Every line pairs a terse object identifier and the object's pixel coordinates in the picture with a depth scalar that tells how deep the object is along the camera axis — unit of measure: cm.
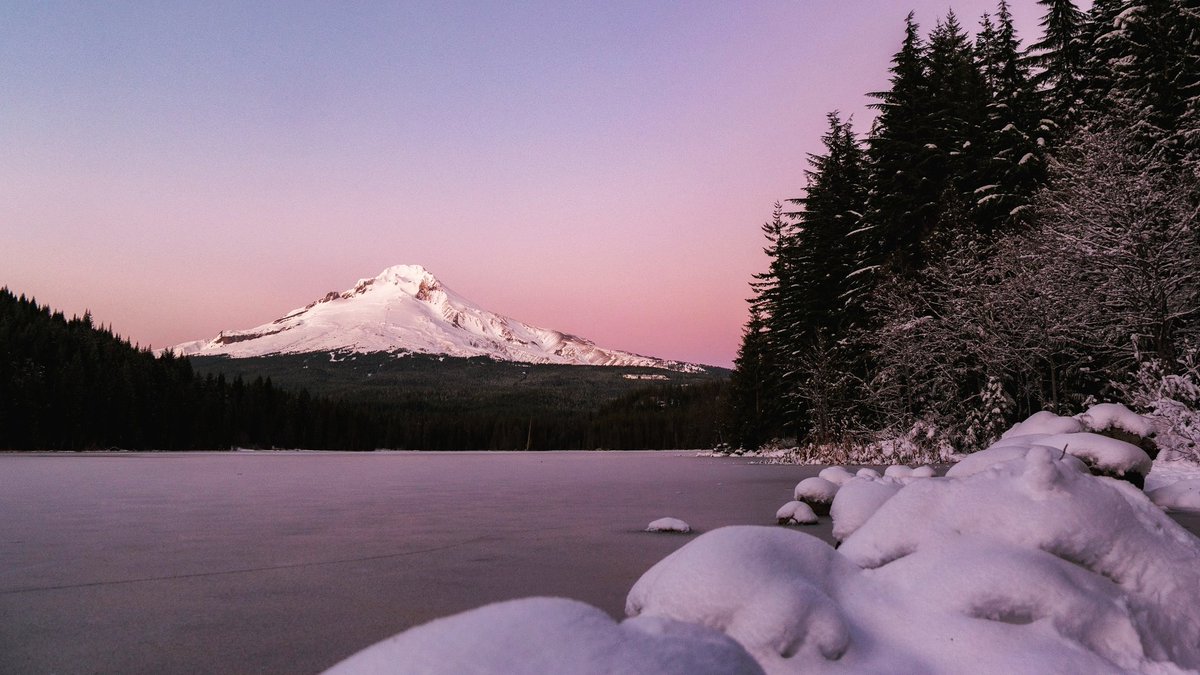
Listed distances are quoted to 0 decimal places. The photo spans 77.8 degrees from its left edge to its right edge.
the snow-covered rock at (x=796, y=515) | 980
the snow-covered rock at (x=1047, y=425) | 1237
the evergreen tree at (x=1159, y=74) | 2055
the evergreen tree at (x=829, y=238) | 3369
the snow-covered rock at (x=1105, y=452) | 985
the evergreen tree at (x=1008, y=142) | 2623
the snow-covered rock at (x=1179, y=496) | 1049
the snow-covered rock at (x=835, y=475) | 1211
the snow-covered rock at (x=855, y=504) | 715
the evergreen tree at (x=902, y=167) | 2902
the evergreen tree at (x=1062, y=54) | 2819
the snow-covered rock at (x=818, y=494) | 1141
